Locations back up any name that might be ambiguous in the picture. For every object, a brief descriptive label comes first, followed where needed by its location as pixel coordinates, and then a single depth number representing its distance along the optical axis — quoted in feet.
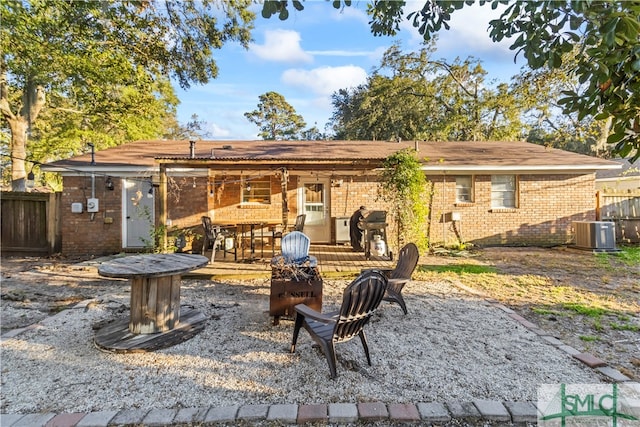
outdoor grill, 26.30
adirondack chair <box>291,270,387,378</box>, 9.68
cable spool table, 11.75
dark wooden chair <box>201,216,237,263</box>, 25.14
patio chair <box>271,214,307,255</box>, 27.33
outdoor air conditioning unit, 31.40
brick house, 31.76
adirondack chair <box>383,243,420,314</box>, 15.06
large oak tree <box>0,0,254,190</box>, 24.20
